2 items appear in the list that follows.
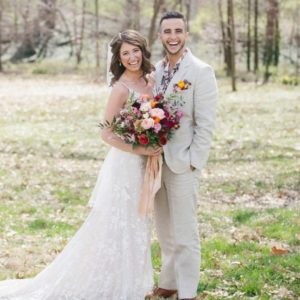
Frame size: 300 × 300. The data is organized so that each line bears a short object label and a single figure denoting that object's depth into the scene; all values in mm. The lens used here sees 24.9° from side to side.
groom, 5250
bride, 5414
